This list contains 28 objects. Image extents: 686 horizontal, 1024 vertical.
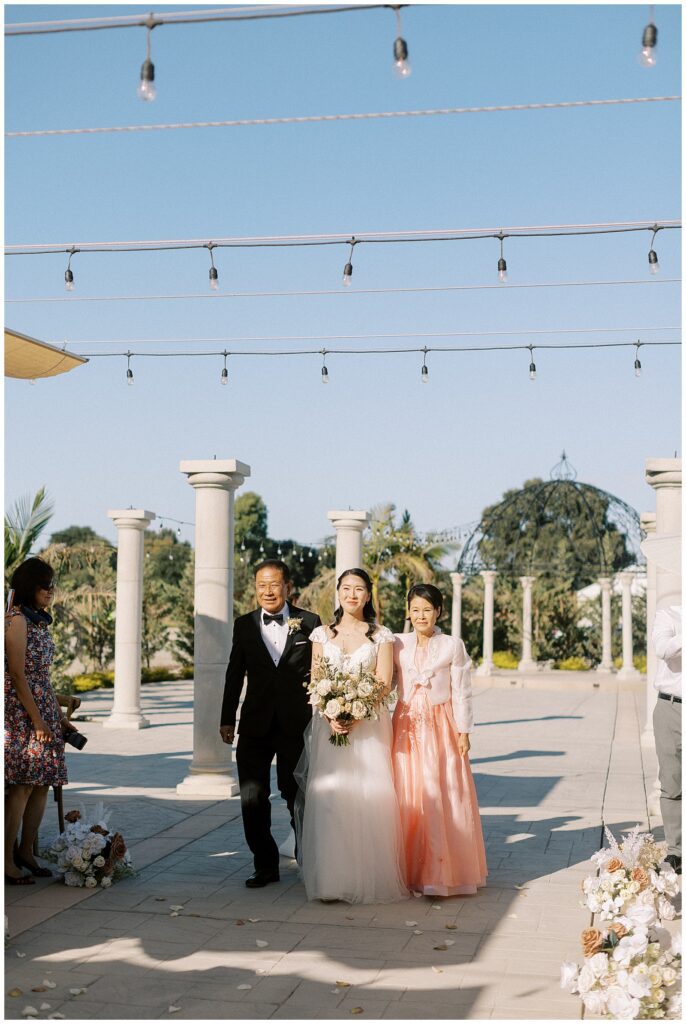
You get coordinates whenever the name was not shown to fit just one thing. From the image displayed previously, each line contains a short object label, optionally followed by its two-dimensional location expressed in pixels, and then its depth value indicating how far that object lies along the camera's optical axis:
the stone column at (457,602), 27.95
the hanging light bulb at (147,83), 4.79
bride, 6.14
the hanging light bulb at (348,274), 8.88
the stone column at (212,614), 9.84
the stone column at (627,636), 26.44
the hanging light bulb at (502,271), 8.77
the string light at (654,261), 8.43
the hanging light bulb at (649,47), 4.40
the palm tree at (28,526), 14.55
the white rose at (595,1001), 4.25
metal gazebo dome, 29.86
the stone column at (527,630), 28.52
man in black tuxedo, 6.70
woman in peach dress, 6.34
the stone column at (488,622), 27.95
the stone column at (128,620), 16.17
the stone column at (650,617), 12.56
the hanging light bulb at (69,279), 9.41
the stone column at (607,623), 28.52
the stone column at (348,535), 15.15
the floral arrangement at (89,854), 6.46
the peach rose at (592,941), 4.38
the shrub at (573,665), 30.30
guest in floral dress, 6.23
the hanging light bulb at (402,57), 4.61
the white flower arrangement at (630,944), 4.17
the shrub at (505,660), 30.58
